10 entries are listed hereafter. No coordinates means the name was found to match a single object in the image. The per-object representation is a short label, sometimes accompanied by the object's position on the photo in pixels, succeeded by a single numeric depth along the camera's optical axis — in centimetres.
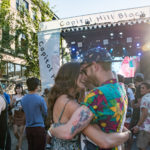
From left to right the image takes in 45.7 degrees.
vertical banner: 616
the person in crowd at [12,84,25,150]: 503
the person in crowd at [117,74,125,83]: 422
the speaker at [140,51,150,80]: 1169
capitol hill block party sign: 708
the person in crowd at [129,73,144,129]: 476
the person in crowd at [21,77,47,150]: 364
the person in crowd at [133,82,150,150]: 360
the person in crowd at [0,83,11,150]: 281
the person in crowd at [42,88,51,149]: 353
